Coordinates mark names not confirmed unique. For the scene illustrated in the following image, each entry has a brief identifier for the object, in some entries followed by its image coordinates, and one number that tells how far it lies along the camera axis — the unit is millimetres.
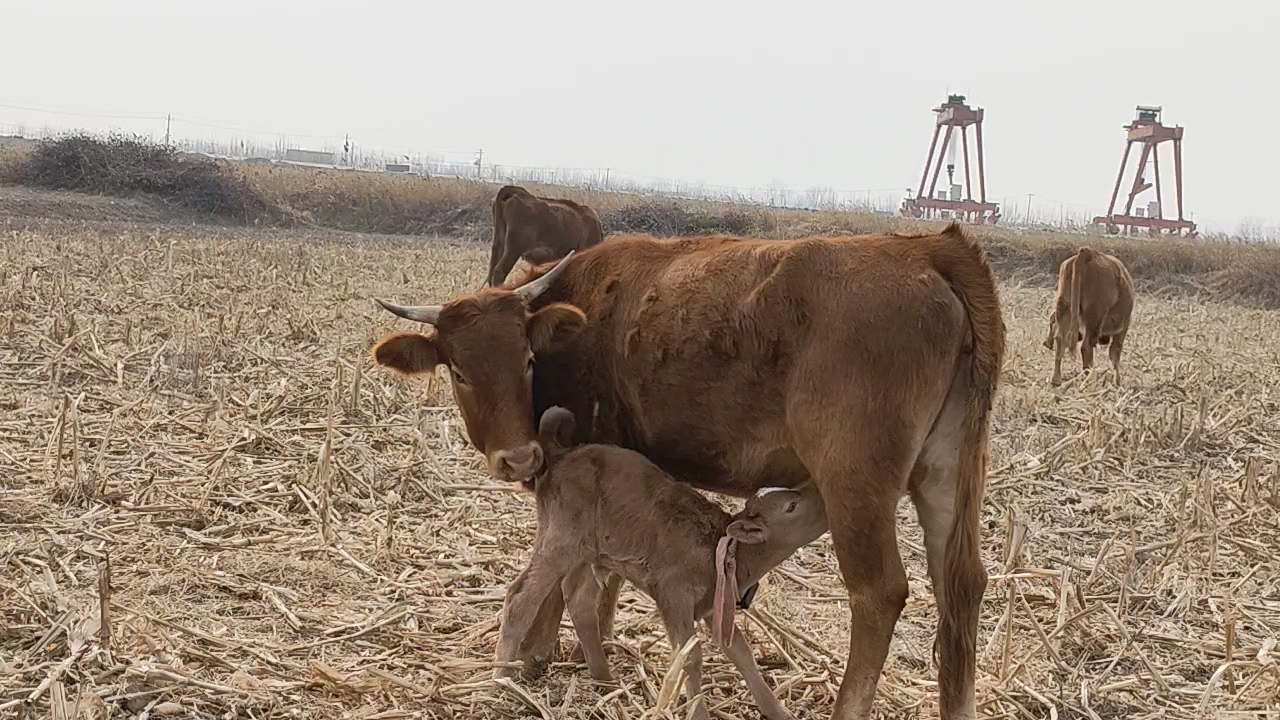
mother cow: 4406
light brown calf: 4773
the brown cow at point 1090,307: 14062
